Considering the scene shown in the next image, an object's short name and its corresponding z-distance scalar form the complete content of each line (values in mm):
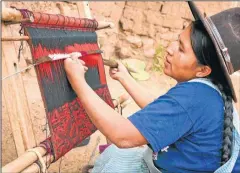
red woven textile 1382
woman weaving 1257
